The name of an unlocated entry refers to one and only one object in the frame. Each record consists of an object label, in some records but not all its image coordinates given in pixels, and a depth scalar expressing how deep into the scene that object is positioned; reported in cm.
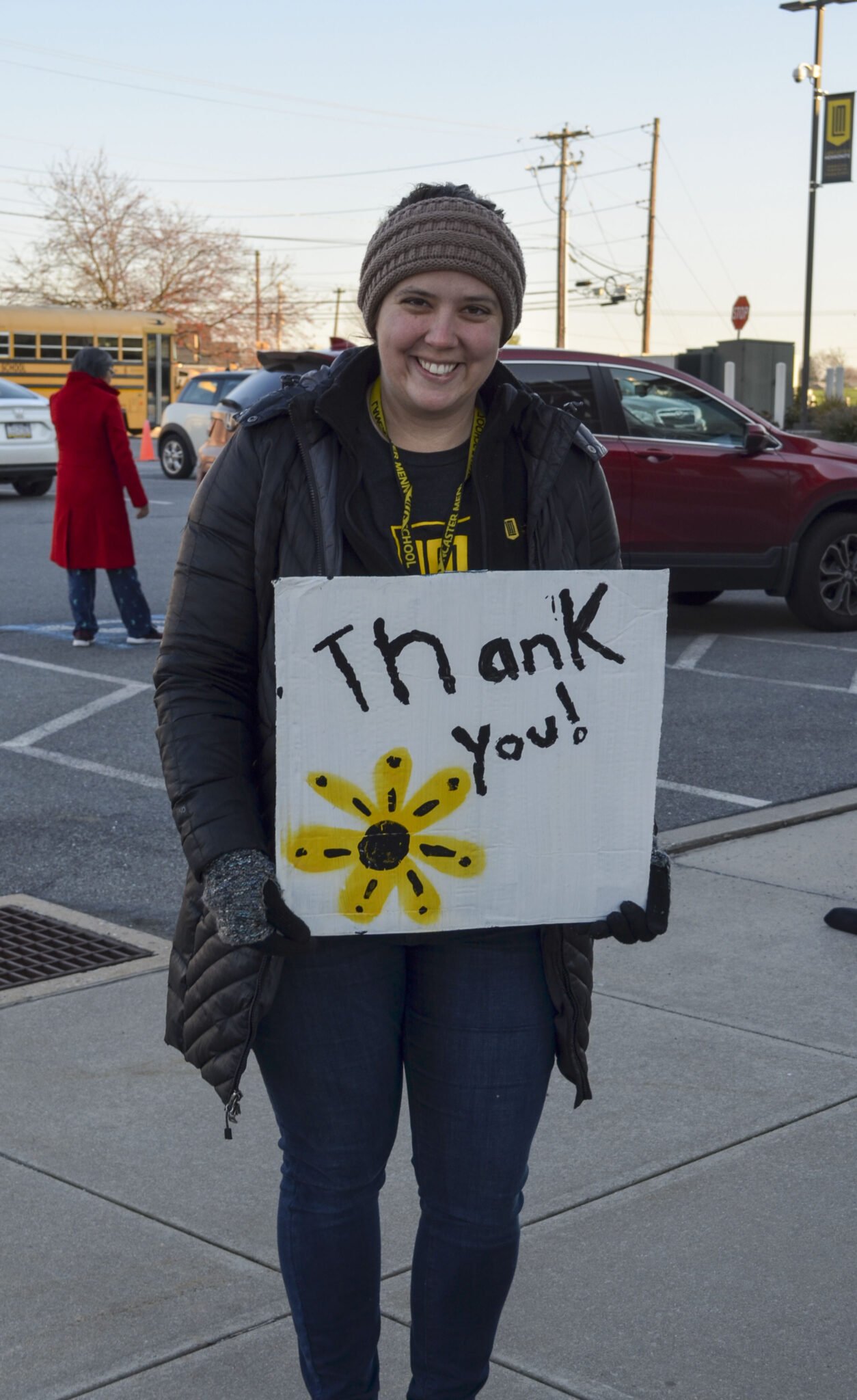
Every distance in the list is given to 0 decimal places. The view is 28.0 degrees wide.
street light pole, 2998
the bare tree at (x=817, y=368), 10292
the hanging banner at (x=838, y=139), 2953
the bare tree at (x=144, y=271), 6481
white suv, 2497
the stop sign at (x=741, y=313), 3419
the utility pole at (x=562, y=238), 6116
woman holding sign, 227
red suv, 1083
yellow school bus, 3481
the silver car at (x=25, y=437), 2088
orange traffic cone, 3181
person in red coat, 1009
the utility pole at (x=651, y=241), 6069
